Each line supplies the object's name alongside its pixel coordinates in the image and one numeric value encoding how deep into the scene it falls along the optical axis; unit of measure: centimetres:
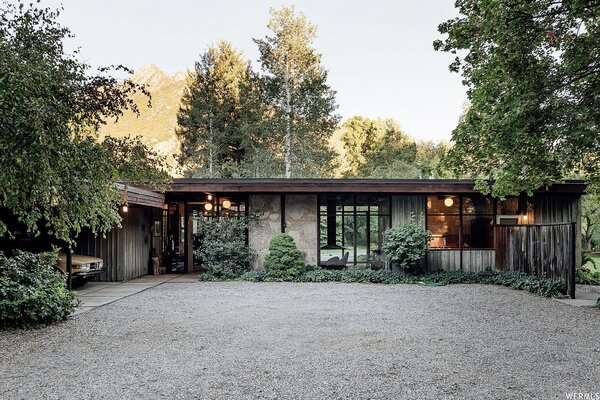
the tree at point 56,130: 456
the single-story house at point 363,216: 1298
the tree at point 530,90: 812
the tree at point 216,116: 2642
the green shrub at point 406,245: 1243
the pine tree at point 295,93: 2366
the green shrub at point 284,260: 1281
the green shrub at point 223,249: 1326
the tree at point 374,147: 3173
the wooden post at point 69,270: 955
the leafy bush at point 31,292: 672
